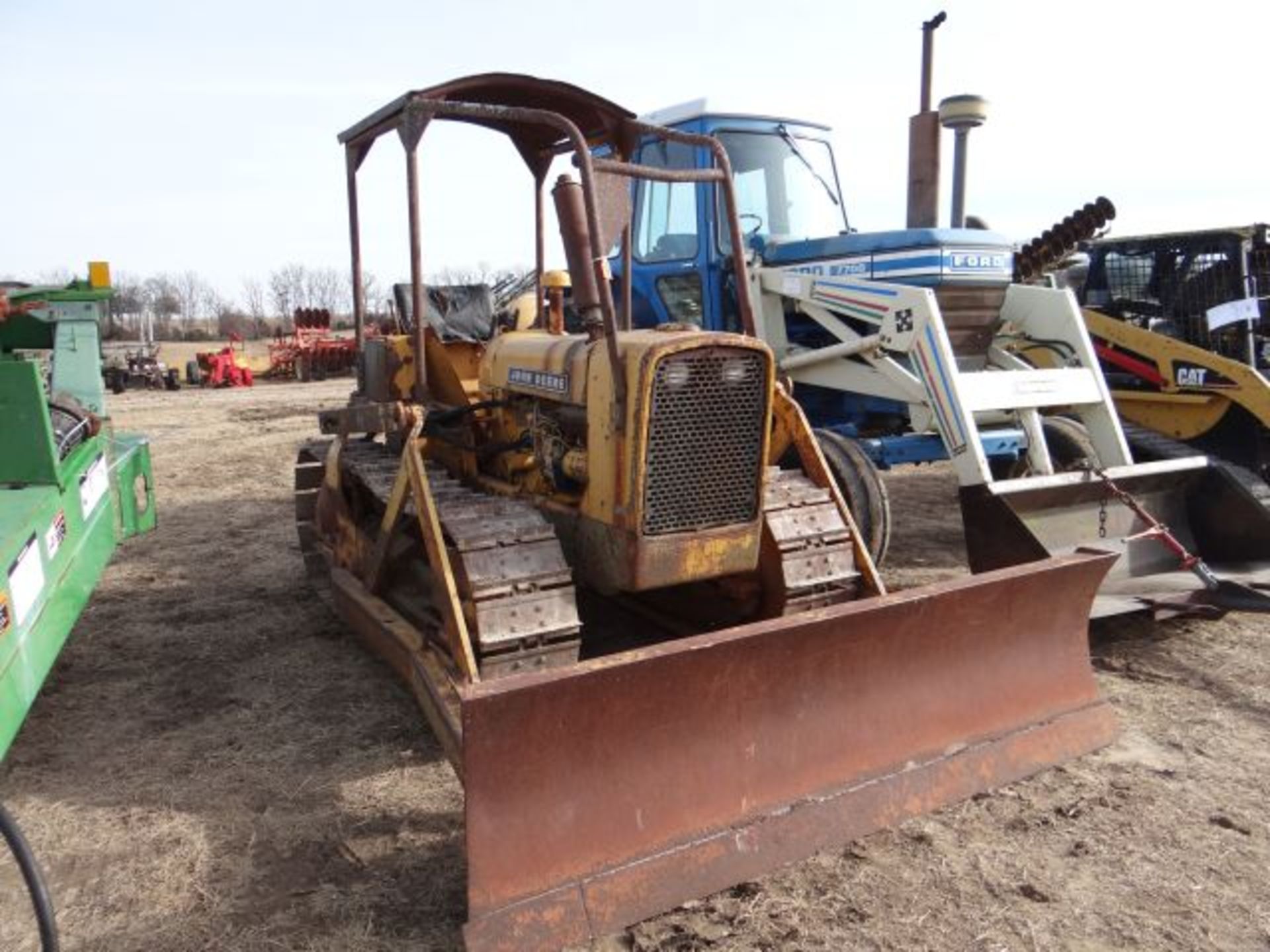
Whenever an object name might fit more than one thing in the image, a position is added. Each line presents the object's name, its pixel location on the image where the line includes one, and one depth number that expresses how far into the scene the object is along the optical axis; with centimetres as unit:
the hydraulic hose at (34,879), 215
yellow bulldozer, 287
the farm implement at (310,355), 2658
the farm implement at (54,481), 334
